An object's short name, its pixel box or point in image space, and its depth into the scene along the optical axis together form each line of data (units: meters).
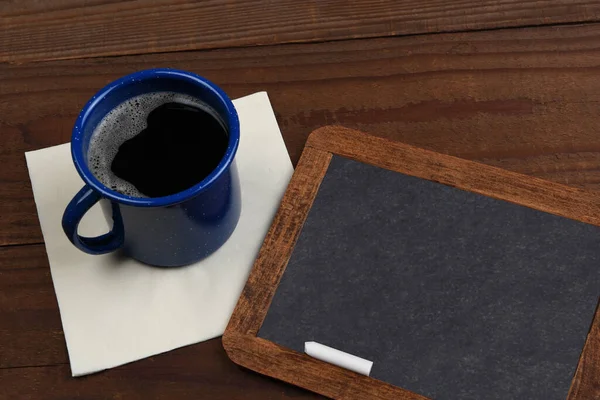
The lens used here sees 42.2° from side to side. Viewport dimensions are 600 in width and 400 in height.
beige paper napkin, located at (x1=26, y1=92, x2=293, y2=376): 0.62
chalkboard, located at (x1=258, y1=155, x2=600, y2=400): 0.59
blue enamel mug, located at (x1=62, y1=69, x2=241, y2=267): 0.55
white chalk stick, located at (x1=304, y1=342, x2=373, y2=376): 0.59
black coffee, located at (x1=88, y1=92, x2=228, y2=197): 0.58
